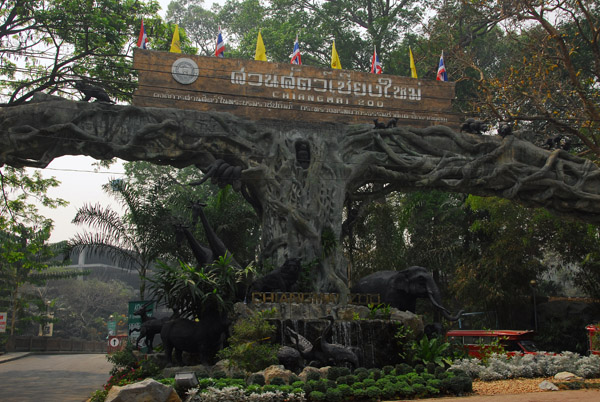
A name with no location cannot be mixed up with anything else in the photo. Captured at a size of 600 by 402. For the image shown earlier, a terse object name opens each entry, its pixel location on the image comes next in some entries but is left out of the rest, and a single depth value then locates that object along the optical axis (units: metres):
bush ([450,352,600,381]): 13.01
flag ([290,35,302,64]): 20.50
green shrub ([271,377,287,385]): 10.66
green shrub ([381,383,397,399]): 10.60
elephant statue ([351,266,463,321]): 15.93
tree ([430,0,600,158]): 20.86
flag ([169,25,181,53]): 19.27
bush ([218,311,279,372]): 12.05
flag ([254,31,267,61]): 20.14
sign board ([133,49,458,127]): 18.69
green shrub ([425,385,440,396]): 10.90
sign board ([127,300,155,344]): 18.05
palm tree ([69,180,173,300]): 21.83
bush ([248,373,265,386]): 10.80
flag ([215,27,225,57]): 19.88
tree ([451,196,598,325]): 24.05
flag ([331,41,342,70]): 21.25
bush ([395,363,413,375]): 12.23
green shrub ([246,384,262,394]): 10.00
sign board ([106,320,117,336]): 38.42
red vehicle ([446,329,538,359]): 17.84
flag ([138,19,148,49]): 19.03
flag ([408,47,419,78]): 22.02
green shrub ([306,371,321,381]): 11.09
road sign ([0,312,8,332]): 24.29
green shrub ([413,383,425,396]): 10.86
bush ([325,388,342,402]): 10.06
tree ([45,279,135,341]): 50.53
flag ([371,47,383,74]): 21.55
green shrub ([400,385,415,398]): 10.70
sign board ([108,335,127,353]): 18.72
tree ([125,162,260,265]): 22.52
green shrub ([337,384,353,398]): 10.23
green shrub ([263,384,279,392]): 10.07
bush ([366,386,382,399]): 10.40
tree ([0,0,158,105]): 21.59
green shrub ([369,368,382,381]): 11.38
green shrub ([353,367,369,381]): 11.33
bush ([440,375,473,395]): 11.05
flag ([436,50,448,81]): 22.25
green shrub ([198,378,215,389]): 10.34
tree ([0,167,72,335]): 21.88
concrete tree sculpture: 17.55
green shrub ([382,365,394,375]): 12.25
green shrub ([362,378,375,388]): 10.84
